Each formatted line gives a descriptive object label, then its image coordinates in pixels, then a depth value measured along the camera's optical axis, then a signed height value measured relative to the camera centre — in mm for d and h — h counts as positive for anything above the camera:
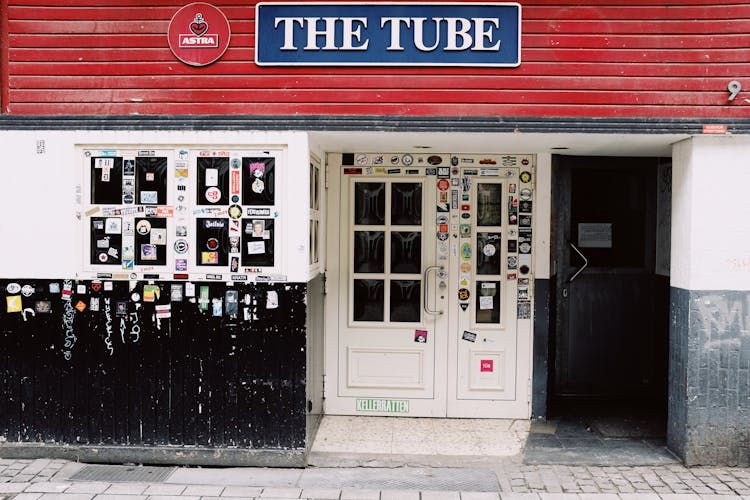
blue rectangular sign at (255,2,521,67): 5293 +1636
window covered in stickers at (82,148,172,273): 5383 +238
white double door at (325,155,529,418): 6434 -530
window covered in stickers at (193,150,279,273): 5332 +223
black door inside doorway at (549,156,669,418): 7023 -536
